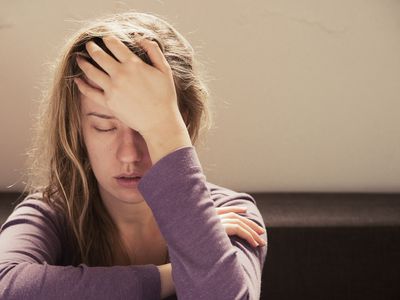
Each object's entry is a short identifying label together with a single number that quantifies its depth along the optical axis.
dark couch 1.24
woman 0.63
